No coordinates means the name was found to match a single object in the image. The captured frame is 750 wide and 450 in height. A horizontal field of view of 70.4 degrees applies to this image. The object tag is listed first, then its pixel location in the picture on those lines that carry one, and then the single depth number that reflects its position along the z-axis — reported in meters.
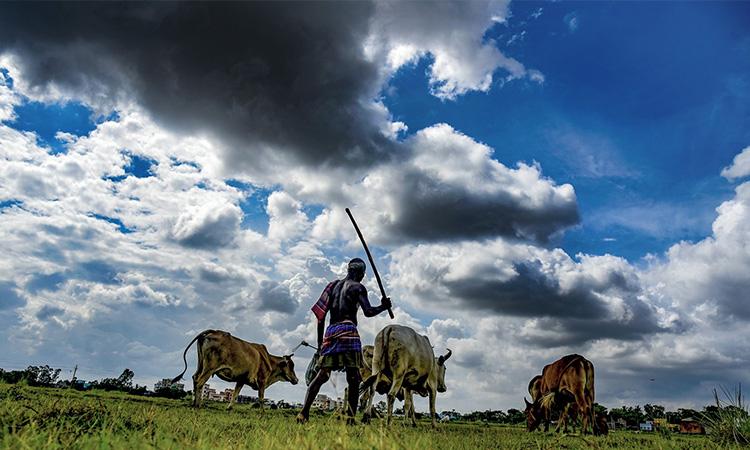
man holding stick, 8.88
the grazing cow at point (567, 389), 15.19
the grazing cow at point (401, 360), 12.16
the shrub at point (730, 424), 9.23
